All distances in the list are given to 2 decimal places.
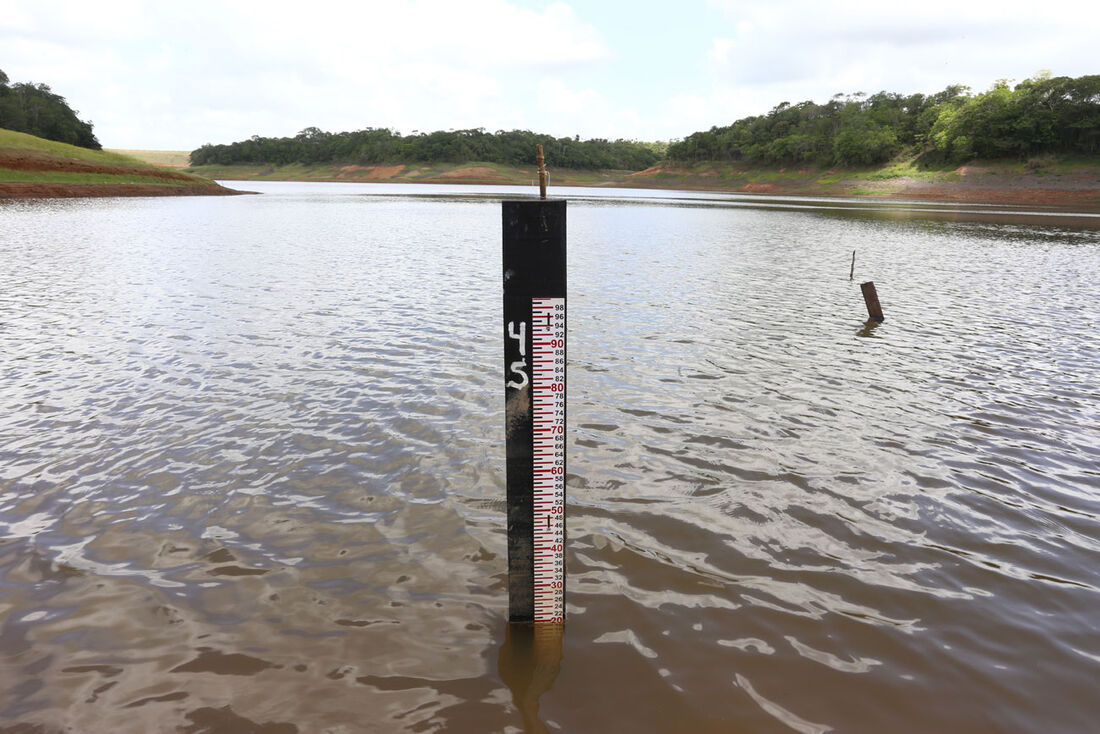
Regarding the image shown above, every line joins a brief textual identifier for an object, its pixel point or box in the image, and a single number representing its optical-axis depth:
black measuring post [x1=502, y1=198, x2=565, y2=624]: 3.27
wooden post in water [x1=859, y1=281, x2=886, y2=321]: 13.80
